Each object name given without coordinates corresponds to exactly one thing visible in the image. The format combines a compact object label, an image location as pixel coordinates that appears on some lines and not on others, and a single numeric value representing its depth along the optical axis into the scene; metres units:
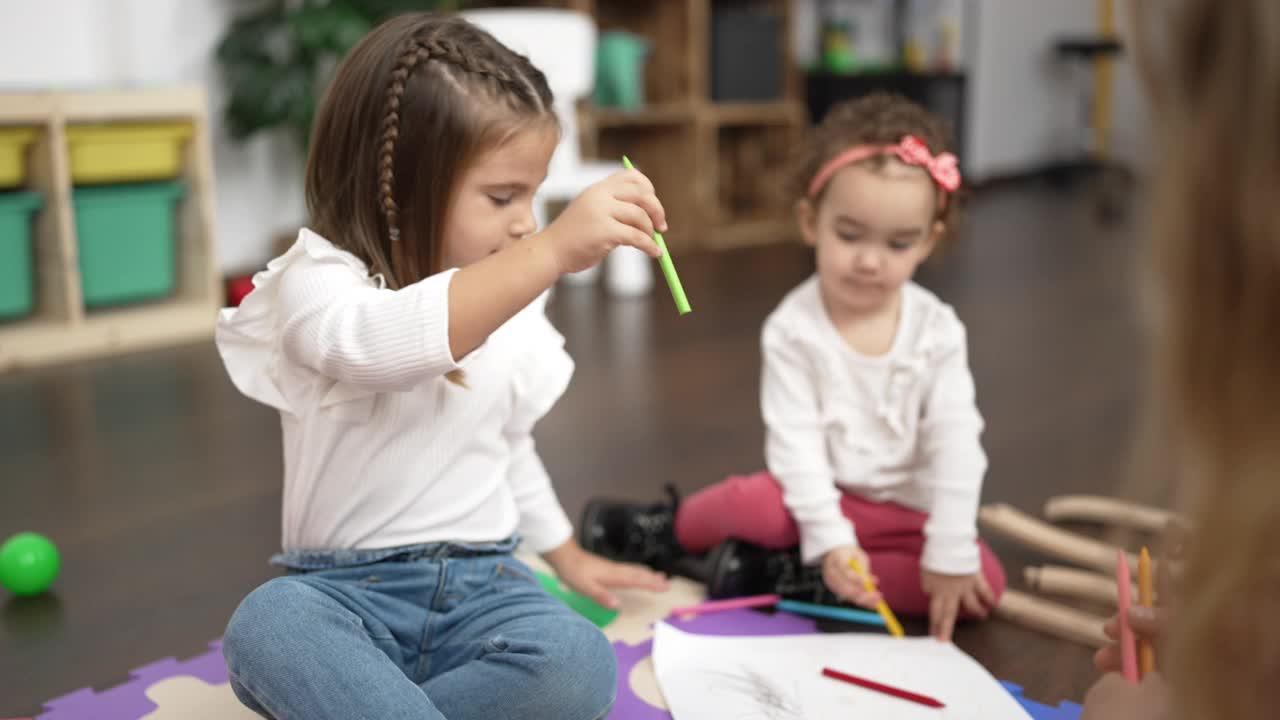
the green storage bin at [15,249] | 2.20
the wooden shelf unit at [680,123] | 3.80
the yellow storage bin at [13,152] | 2.18
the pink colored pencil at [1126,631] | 0.73
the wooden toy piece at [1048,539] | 1.24
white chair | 2.86
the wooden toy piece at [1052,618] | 1.07
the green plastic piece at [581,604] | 1.11
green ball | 1.16
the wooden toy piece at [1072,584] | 1.15
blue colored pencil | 1.10
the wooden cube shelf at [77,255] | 2.21
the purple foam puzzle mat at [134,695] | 0.93
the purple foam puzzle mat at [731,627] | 1.03
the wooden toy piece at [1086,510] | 1.37
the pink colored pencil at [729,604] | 1.12
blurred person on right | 0.43
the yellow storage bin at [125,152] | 2.30
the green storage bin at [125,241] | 2.37
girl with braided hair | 0.76
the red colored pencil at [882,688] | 0.93
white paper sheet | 0.92
